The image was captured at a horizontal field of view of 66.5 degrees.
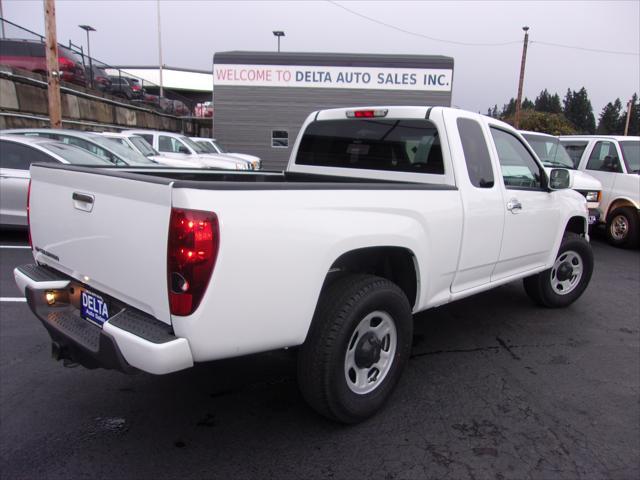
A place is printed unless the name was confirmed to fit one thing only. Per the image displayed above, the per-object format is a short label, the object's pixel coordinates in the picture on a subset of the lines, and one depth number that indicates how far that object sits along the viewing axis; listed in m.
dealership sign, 22.41
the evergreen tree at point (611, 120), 78.00
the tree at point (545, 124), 43.22
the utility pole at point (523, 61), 27.12
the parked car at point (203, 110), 42.22
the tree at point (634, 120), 79.19
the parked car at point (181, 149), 14.71
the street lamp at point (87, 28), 40.31
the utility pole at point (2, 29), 16.06
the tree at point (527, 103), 97.69
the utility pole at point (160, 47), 41.54
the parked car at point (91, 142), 9.03
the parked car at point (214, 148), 16.91
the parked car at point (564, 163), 8.46
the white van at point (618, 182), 8.66
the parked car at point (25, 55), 16.22
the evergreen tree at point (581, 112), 86.62
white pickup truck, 2.11
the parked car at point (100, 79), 21.67
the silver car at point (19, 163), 7.19
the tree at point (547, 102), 89.69
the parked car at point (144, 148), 11.63
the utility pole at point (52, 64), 11.10
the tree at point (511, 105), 85.56
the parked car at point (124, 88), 25.19
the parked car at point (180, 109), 36.65
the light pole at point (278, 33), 36.16
